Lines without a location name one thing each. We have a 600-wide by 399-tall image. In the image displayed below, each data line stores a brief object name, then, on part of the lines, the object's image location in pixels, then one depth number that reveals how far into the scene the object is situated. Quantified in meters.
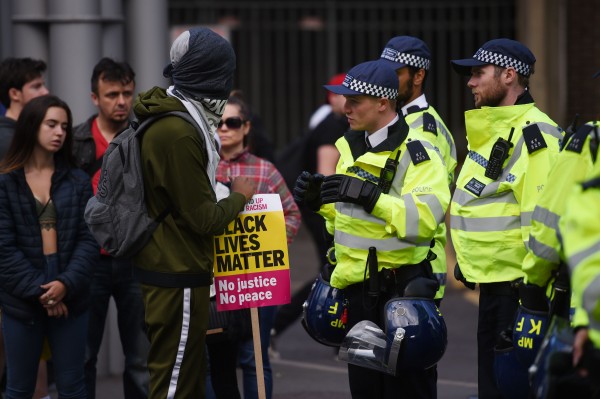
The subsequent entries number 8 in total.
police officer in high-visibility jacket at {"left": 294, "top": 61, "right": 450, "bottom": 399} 10.75
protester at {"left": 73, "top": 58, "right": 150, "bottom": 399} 13.26
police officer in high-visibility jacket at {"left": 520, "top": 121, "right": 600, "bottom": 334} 8.91
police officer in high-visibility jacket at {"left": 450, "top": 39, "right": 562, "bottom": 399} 11.49
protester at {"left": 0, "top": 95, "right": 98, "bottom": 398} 12.20
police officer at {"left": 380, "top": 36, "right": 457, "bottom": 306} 12.41
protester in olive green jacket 10.17
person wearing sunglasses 13.24
